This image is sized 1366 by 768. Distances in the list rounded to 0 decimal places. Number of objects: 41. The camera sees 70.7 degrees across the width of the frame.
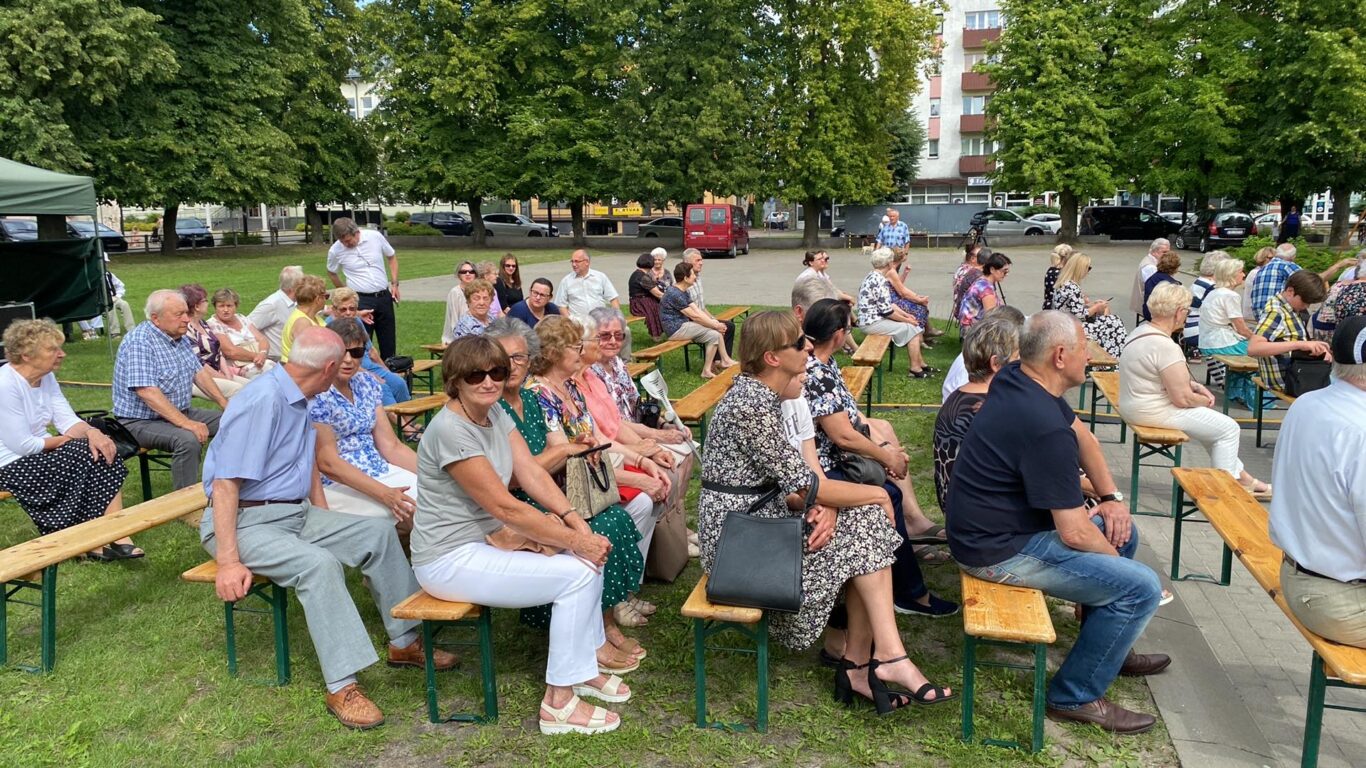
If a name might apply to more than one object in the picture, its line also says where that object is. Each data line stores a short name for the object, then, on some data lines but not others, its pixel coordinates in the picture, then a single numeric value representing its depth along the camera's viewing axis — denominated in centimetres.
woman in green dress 418
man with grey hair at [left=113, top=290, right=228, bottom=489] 584
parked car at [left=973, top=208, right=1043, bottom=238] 3906
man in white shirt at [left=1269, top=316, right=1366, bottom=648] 304
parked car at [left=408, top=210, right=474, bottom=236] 4512
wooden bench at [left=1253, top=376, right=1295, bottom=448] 727
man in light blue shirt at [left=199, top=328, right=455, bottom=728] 381
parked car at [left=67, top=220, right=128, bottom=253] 3385
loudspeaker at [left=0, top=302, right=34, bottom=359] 1016
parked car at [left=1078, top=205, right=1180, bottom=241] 3628
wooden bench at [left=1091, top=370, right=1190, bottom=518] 559
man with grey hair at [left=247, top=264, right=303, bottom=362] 793
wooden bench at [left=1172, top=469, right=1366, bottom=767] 304
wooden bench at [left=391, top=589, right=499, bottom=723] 358
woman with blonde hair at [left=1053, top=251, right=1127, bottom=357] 942
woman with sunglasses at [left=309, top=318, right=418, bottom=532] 450
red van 3153
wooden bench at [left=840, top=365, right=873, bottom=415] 703
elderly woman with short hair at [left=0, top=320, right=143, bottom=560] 508
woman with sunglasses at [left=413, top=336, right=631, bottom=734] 361
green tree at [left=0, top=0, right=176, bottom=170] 2589
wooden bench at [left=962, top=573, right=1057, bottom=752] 324
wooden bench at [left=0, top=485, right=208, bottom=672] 407
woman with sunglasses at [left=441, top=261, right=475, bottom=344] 918
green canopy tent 1148
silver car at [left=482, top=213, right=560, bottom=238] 4412
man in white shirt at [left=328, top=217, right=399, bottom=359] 986
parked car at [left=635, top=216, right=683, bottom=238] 4069
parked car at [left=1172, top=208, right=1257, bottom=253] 2952
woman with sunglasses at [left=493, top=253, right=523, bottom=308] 1077
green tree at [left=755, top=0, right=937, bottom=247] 3488
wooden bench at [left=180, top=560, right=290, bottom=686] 399
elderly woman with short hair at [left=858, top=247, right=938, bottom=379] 1054
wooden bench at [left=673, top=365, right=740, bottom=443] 647
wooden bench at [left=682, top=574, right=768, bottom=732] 350
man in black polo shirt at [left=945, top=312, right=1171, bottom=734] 347
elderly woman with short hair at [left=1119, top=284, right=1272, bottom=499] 570
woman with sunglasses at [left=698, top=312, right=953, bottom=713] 367
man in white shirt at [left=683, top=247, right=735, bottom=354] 1115
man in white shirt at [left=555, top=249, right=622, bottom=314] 1063
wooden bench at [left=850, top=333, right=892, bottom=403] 859
